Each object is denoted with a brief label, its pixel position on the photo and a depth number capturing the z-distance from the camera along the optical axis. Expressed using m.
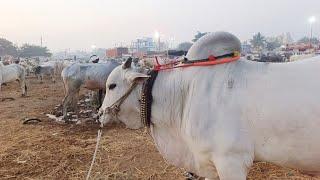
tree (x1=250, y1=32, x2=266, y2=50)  68.56
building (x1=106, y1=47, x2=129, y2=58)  44.81
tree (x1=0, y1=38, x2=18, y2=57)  73.99
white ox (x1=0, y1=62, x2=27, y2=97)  15.51
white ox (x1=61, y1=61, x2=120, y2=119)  10.01
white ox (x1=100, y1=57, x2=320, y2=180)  2.44
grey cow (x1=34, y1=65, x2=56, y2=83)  25.36
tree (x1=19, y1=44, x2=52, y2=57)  82.90
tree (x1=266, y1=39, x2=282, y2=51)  65.46
